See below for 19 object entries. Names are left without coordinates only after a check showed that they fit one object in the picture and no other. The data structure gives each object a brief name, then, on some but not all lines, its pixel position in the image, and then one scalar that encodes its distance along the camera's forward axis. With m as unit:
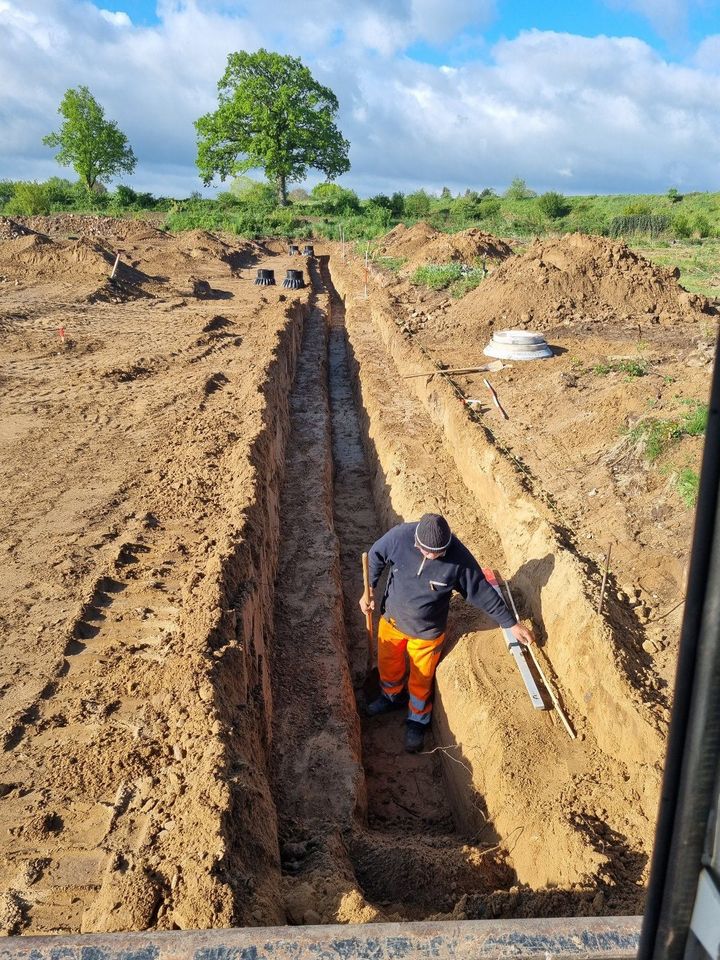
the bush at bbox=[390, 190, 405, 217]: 53.70
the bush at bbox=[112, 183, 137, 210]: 51.25
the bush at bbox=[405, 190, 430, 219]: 52.08
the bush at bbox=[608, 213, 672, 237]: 36.16
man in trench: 5.08
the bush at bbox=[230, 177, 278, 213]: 56.25
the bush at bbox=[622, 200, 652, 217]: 42.69
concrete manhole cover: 11.16
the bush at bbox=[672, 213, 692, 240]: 33.72
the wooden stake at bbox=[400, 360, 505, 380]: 11.14
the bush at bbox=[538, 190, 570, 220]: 46.53
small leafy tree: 57.41
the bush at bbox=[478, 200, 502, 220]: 49.38
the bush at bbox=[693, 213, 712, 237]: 33.72
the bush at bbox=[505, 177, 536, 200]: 57.49
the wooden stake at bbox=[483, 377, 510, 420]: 9.52
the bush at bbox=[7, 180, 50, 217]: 45.78
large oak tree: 53.34
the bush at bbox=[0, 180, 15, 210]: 51.44
